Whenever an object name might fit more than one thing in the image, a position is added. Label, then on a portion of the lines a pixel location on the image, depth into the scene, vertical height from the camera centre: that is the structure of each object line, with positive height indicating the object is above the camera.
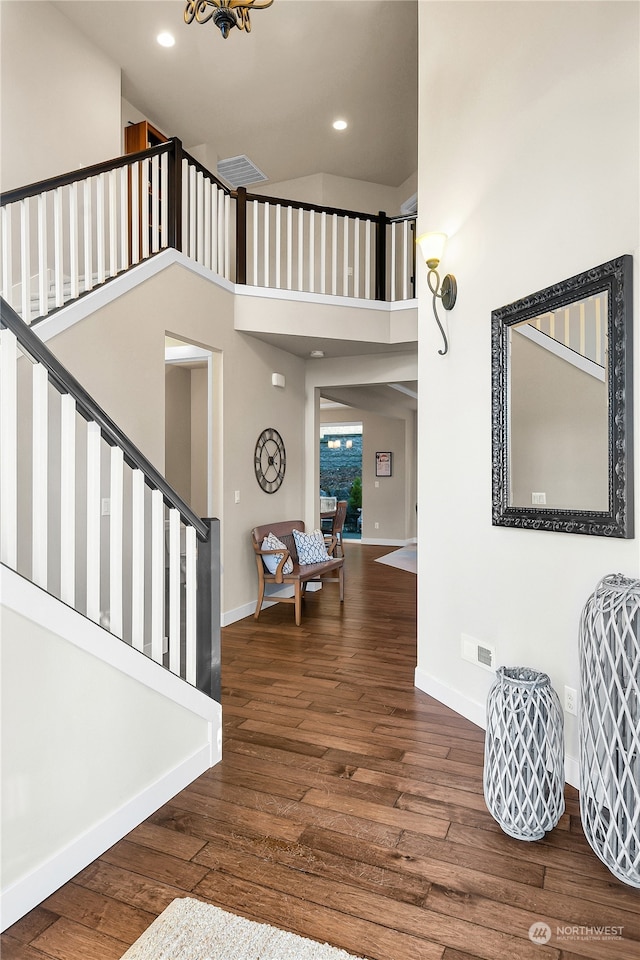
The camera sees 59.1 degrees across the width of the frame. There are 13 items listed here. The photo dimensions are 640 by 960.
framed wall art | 10.96 +0.27
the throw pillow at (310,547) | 5.64 -0.71
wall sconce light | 3.14 +1.21
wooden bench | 5.04 -0.87
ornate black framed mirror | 2.08 +0.30
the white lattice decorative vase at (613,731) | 1.76 -0.82
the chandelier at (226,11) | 2.91 +2.44
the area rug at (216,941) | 1.51 -1.28
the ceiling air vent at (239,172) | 6.73 +3.77
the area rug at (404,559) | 8.26 -1.30
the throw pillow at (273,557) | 5.13 -0.73
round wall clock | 5.60 +0.17
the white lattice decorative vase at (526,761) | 2.00 -1.02
